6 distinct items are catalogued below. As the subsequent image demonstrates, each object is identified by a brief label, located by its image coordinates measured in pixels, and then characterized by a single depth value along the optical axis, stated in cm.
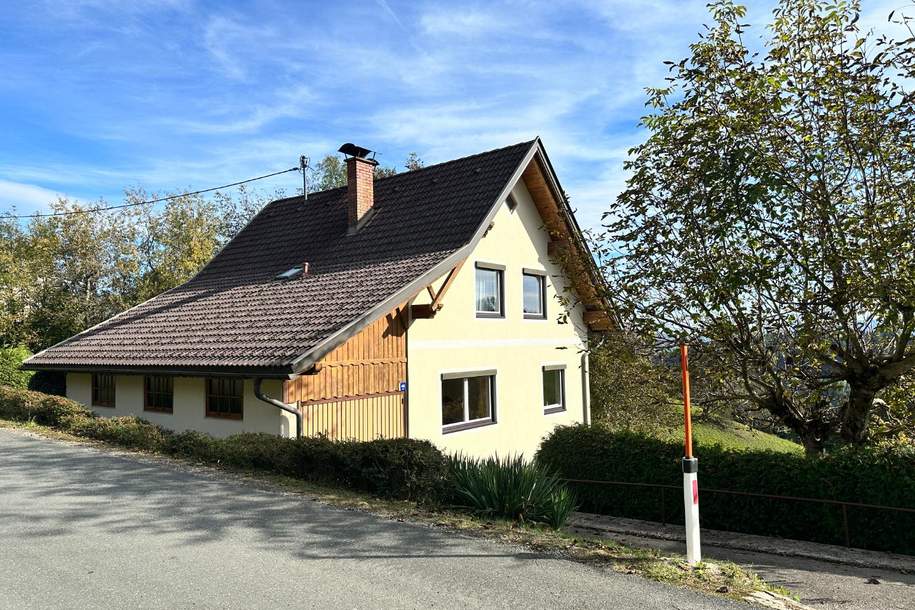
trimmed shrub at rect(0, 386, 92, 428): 1427
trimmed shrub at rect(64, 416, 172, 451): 1187
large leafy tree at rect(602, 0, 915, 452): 938
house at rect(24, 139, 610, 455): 1301
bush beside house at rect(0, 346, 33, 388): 2123
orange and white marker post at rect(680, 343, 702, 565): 631
